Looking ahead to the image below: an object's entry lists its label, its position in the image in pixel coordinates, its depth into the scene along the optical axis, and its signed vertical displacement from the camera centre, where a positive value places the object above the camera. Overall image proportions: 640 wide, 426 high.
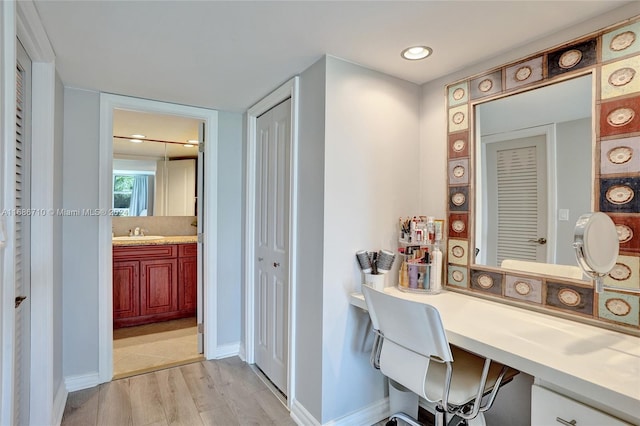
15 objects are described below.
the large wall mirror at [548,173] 1.37 +0.20
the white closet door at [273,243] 2.27 -0.21
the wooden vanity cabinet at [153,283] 3.52 -0.77
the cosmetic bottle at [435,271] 1.92 -0.32
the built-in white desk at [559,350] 0.98 -0.48
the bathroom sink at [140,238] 3.76 -0.30
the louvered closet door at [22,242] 1.51 -0.14
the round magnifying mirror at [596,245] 1.17 -0.10
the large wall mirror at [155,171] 3.82 +0.50
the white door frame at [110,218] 2.41 -0.05
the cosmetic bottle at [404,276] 2.00 -0.37
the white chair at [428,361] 1.29 -0.64
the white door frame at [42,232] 1.69 -0.10
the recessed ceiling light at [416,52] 1.71 +0.85
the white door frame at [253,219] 2.04 -0.04
